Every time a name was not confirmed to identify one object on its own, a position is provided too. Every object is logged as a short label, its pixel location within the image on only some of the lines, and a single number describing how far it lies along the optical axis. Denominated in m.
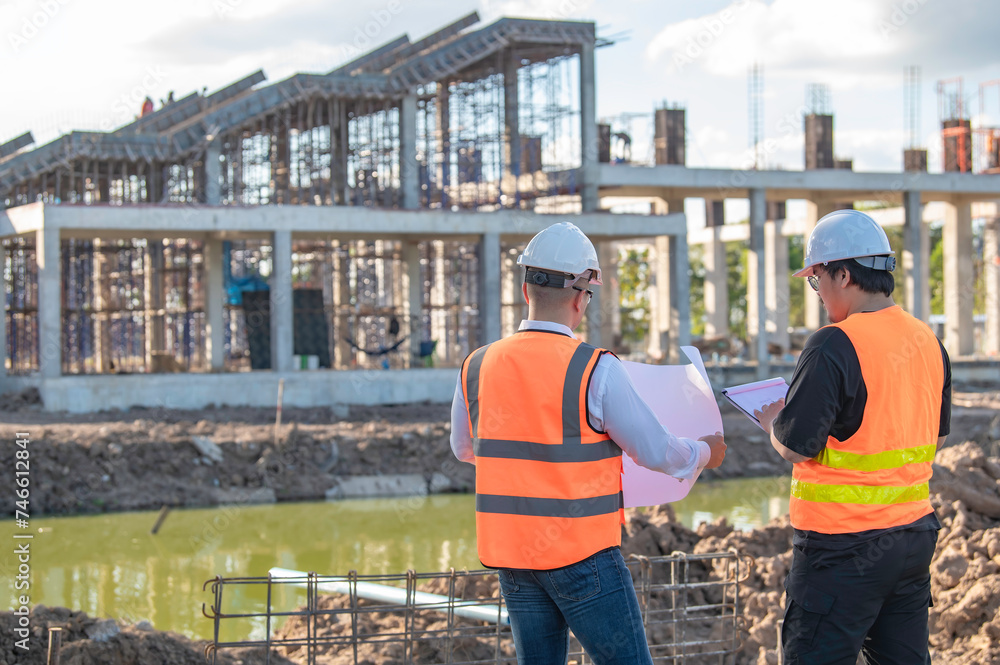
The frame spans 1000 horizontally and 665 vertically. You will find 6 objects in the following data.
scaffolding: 27.55
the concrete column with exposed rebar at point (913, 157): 33.94
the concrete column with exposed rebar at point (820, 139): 32.38
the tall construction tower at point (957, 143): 33.94
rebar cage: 4.59
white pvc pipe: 6.16
